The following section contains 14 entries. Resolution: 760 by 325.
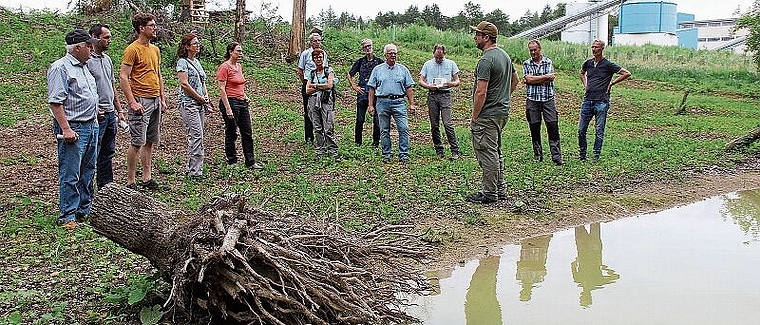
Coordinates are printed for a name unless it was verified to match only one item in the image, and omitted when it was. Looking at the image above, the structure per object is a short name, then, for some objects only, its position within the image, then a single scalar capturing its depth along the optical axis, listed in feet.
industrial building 181.57
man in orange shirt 24.04
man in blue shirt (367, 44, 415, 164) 31.60
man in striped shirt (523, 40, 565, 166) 31.76
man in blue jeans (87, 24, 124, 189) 22.04
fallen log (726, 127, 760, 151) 36.65
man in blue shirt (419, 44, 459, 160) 32.65
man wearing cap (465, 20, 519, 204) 23.41
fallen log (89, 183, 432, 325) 13.41
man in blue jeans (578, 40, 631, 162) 32.48
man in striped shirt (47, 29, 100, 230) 19.56
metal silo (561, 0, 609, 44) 184.34
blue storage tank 181.57
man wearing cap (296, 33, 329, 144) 31.45
